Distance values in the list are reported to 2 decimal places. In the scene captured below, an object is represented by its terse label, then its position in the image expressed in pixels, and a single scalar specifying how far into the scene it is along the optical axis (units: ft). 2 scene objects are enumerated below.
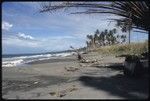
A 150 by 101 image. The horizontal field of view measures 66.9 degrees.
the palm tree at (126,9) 5.35
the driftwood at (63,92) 5.98
